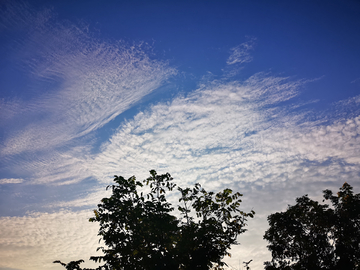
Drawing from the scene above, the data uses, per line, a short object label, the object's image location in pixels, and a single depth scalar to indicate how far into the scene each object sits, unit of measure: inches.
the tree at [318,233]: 835.4
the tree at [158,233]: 348.5
